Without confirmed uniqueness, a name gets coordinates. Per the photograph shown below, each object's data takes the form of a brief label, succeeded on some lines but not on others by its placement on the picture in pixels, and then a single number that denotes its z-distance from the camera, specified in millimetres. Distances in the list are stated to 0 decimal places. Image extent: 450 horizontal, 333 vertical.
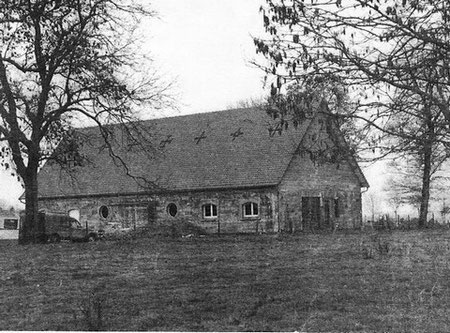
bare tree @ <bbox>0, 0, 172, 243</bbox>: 22125
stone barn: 32219
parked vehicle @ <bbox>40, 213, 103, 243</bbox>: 31609
